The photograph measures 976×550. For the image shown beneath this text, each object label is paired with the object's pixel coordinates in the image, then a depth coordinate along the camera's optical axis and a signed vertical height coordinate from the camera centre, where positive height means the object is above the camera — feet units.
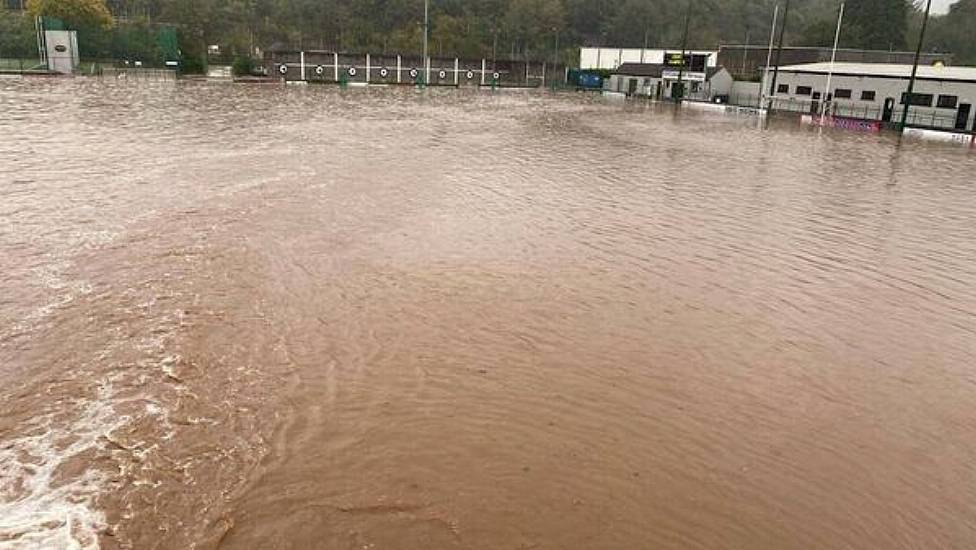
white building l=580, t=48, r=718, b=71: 341.21 +11.20
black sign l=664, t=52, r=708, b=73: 238.89 +7.46
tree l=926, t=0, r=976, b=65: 337.93 +30.36
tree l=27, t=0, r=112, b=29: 266.57 +15.02
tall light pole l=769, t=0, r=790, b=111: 190.13 +0.07
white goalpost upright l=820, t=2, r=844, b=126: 171.67 -1.78
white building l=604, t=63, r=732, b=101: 238.48 +0.56
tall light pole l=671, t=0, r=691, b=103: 231.09 -1.52
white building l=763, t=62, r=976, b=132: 148.56 +0.19
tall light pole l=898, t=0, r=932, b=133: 144.32 -0.26
